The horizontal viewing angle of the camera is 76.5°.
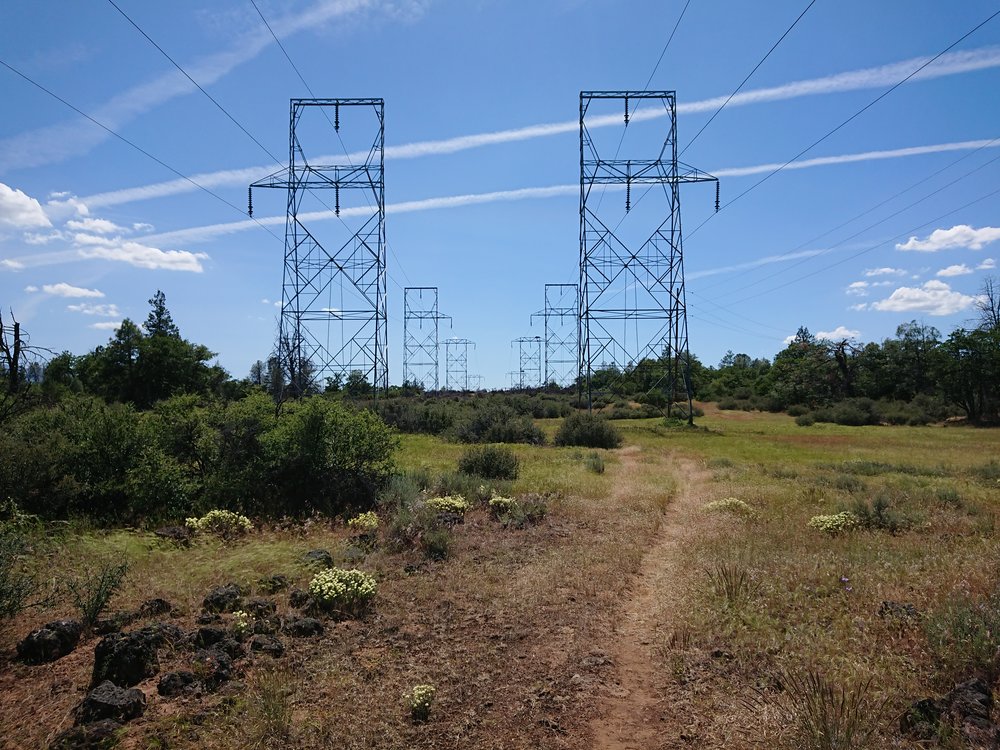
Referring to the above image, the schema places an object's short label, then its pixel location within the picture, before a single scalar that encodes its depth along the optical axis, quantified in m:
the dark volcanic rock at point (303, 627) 6.50
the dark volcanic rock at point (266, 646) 6.00
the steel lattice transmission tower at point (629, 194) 31.88
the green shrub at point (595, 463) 18.97
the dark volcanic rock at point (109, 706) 4.79
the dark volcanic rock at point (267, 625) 6.36
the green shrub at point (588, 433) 28.12
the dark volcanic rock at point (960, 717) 4.20
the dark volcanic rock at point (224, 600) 6.91
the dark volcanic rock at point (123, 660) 5.32
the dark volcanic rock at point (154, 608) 6.69
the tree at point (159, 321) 63.28
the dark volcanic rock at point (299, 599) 7.23
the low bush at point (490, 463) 17.08
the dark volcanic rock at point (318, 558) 8.61
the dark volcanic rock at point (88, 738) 4.51
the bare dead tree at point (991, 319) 62.03
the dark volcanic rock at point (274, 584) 7.70
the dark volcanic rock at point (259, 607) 6.90
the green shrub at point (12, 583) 6.25
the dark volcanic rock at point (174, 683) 5.19
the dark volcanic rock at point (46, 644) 5.81
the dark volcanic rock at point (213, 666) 5.38
